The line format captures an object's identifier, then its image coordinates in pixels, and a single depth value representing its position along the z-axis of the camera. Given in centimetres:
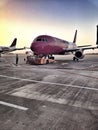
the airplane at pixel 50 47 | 1581
